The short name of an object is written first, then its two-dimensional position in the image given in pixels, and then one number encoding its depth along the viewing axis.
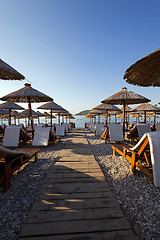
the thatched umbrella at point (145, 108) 9.69
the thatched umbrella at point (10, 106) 8.35
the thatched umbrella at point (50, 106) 7.92
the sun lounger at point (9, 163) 1.97
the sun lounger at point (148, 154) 1.93
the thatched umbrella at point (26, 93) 5.27
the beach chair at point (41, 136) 5.09
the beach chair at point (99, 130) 9.06
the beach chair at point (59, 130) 8.50
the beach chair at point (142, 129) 5.50
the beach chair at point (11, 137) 4.85
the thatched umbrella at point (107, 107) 8.44
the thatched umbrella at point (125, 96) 5.34
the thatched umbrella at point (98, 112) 12.56
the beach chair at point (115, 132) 5.86
